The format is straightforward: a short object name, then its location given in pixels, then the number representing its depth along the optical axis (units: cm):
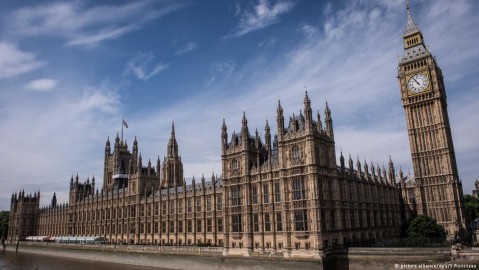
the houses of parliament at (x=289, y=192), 5894
